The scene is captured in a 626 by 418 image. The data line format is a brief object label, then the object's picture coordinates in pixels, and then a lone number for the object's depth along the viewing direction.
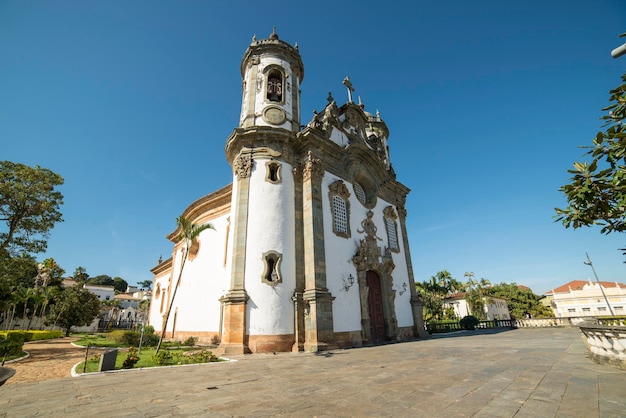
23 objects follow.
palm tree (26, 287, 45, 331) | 36.19
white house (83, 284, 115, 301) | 78.92
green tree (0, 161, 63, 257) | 17.21
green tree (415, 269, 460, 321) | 43.64
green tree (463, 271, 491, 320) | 46.50
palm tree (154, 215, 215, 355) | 14.59
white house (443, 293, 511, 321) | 50.34
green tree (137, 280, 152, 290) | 123.71
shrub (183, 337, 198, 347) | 18.50
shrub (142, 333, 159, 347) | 18.11
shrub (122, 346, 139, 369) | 9.48
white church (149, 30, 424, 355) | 14.27
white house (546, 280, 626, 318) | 62.88
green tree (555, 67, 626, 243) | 5.11
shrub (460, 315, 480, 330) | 28.39
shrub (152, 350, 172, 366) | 10.34
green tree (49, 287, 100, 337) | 35.56
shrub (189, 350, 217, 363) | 10.80
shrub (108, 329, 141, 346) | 18.22
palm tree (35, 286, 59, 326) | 38.16
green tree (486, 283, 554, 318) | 59.97
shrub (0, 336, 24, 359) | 12.41
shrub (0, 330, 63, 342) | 27.38
